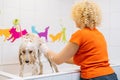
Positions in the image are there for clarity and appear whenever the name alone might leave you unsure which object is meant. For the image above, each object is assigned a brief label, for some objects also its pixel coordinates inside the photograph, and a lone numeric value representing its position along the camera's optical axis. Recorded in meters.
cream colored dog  2.86
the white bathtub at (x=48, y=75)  2.52
